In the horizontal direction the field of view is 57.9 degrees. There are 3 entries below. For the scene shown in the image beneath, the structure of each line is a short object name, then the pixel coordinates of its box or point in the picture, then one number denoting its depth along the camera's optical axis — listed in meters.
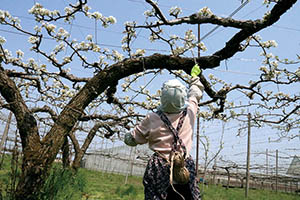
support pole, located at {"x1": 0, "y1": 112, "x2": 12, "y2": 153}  8.13
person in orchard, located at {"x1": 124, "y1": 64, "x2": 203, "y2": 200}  1.74
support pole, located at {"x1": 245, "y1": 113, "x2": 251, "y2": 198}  9.09
